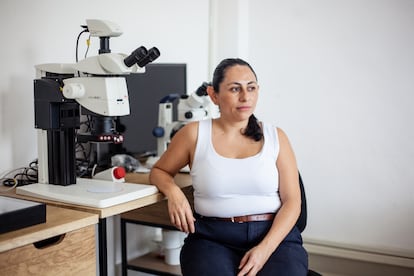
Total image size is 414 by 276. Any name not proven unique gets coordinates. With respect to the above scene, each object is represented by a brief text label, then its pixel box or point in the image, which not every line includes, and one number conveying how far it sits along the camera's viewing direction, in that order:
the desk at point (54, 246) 1.33
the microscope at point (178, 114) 2.43
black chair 2.05
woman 1.79
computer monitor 2.44
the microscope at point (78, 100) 1.74
